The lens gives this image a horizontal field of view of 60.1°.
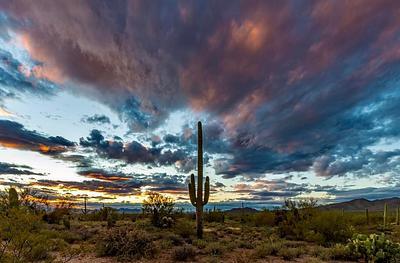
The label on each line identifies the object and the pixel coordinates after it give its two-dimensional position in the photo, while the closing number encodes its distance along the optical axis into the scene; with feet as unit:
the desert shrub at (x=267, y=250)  43.70
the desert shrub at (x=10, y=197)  30.10
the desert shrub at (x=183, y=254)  40.40
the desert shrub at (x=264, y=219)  88.63
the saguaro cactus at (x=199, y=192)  58.90
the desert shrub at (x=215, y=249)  44.60
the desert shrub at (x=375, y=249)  38.11
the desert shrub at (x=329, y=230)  57.26
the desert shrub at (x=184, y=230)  58.65
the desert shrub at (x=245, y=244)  51.01
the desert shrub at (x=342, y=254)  42.98
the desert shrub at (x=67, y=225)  66.07
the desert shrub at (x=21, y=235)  22.71
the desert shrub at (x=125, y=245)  41.50
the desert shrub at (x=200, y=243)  49.31
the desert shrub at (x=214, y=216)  100.27
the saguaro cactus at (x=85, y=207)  106.73
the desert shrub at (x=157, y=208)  69.62
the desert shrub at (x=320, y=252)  42.74
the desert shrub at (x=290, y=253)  43.04
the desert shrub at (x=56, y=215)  75.04
